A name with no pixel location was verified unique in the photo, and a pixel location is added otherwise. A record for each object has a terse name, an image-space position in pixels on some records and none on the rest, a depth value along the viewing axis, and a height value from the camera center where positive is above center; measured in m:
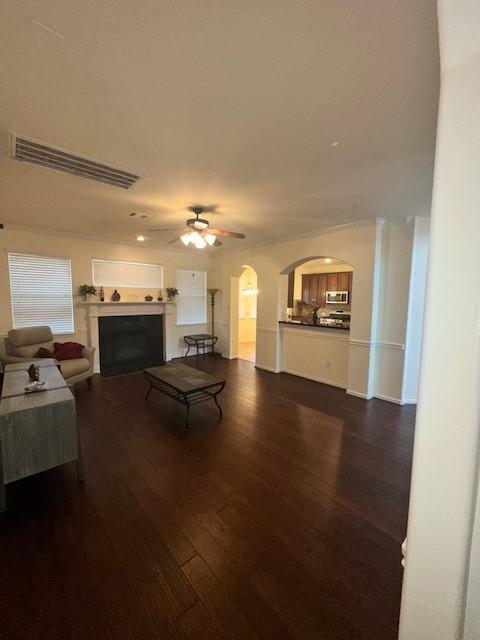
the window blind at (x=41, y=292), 4.39 +0.05
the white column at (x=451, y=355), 0.53 -0.12
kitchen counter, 4.54 -0.49
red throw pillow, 4.18 -0.89
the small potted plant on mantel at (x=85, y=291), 4.93 +0.08
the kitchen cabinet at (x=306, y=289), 8.30 +0.31
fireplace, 5.29 -1.00
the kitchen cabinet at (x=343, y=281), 7.24 +0.51
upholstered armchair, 3.89 -0.90
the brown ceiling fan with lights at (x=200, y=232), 3.11 +0.78
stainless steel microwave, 7.23 +0.06
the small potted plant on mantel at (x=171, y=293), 6.07 +0.09
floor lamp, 6.79 -0.10
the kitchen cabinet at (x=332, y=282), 7.51 +0.49
